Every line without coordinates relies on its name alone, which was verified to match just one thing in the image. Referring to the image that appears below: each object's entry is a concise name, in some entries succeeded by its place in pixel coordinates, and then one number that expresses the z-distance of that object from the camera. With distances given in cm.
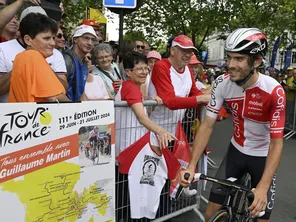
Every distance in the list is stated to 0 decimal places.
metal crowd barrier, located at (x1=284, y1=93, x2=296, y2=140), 775
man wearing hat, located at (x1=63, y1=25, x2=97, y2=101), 273
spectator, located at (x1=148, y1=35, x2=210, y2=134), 274
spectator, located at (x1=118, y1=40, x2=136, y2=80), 397
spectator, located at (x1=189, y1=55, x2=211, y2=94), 425
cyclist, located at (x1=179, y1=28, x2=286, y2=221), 185
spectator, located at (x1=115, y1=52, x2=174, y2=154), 241
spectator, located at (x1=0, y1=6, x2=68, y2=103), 209
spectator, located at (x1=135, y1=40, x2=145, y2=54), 465
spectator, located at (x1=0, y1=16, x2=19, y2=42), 271
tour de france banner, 176
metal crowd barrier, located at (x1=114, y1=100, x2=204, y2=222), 250
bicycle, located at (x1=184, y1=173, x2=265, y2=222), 180
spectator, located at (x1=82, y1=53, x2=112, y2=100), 290
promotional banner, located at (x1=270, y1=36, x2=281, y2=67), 1663
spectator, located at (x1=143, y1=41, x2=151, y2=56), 498
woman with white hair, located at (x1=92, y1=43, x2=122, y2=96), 322
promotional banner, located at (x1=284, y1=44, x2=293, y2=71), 2084
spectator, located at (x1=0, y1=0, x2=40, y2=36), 242
